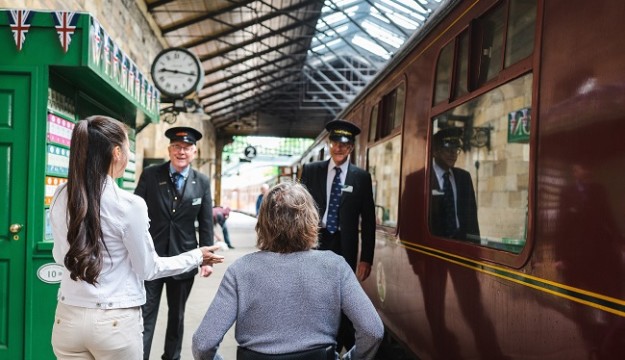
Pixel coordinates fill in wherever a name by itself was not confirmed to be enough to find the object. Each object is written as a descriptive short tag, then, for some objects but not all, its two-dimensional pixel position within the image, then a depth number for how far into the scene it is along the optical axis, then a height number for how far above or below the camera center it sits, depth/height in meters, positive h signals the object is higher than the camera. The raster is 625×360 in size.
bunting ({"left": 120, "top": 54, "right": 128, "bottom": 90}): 4.25 +0.69
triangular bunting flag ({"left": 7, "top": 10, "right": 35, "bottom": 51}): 3.35 +0.81
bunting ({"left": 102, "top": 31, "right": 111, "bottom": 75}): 3.72 +0.74
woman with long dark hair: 1.97 -0.31
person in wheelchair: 1.79 -0.42
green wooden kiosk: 3.39 -0.03
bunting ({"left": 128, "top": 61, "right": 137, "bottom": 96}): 4.50 +0.69
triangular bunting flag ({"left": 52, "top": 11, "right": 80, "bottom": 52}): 3.42 +0.84
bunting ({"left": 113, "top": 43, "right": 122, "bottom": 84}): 3.99 +0.73
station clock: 9.80 +1.62
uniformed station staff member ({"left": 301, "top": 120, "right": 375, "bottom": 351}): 3.73 -0.19
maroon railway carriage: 1.77 +0.00
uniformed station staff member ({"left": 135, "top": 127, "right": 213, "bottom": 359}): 3.74 -0.32
